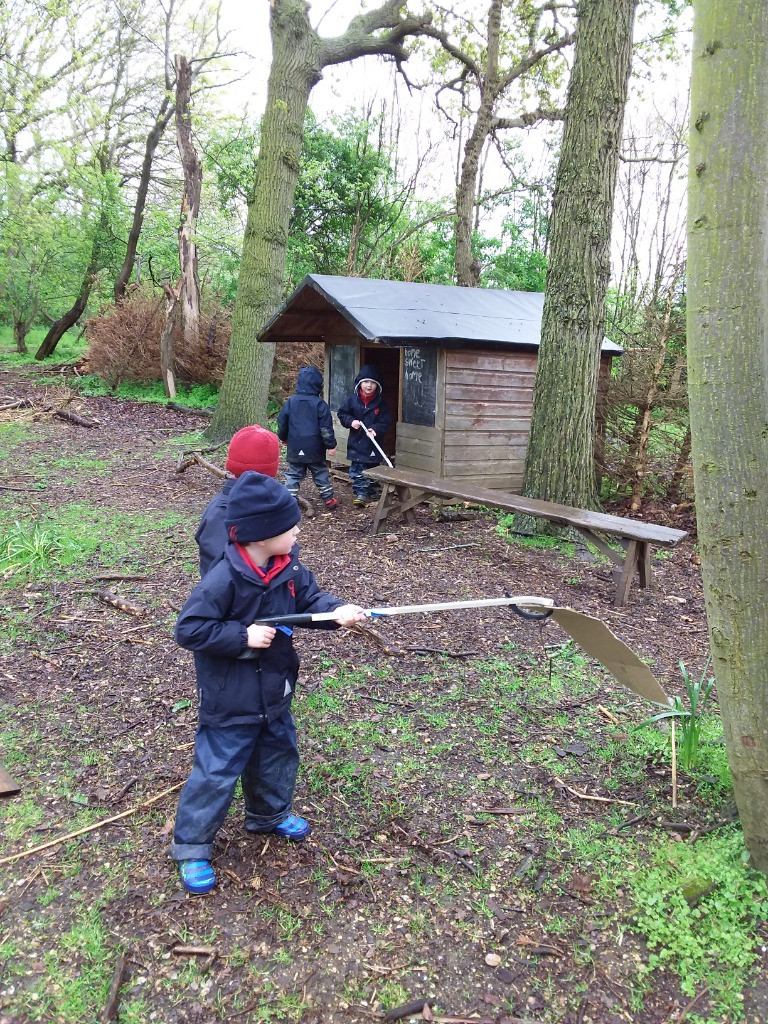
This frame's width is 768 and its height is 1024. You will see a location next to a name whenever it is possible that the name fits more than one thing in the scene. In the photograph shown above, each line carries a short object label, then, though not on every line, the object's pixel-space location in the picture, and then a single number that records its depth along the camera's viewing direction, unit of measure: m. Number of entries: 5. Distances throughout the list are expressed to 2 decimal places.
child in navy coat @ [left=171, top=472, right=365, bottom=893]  2.57
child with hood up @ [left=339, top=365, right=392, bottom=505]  9.05
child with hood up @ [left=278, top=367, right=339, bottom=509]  8.52
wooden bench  5.82
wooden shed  8.34
